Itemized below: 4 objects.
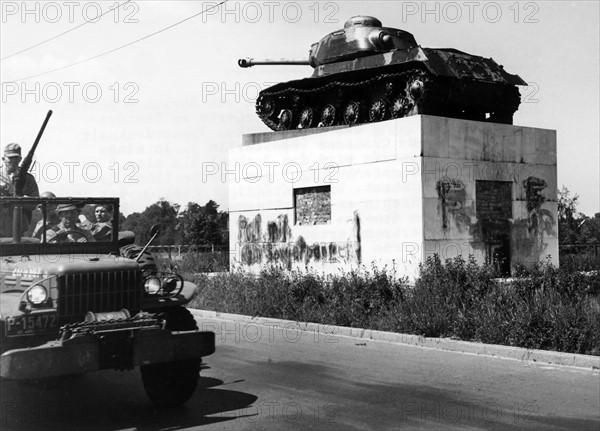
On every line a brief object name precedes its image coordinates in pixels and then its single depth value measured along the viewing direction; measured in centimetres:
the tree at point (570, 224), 2812
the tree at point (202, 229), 3462
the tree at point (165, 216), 4681
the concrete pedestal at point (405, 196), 1470
